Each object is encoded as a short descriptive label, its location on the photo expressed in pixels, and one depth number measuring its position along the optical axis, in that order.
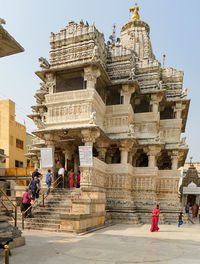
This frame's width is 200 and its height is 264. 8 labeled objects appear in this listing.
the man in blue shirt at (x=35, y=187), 11.28
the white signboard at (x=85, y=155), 11.42
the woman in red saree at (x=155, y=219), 10.49
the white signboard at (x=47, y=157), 12.36
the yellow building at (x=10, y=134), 26.92
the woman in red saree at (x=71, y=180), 13.16
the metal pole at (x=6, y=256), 3.51
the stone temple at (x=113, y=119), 13.20
